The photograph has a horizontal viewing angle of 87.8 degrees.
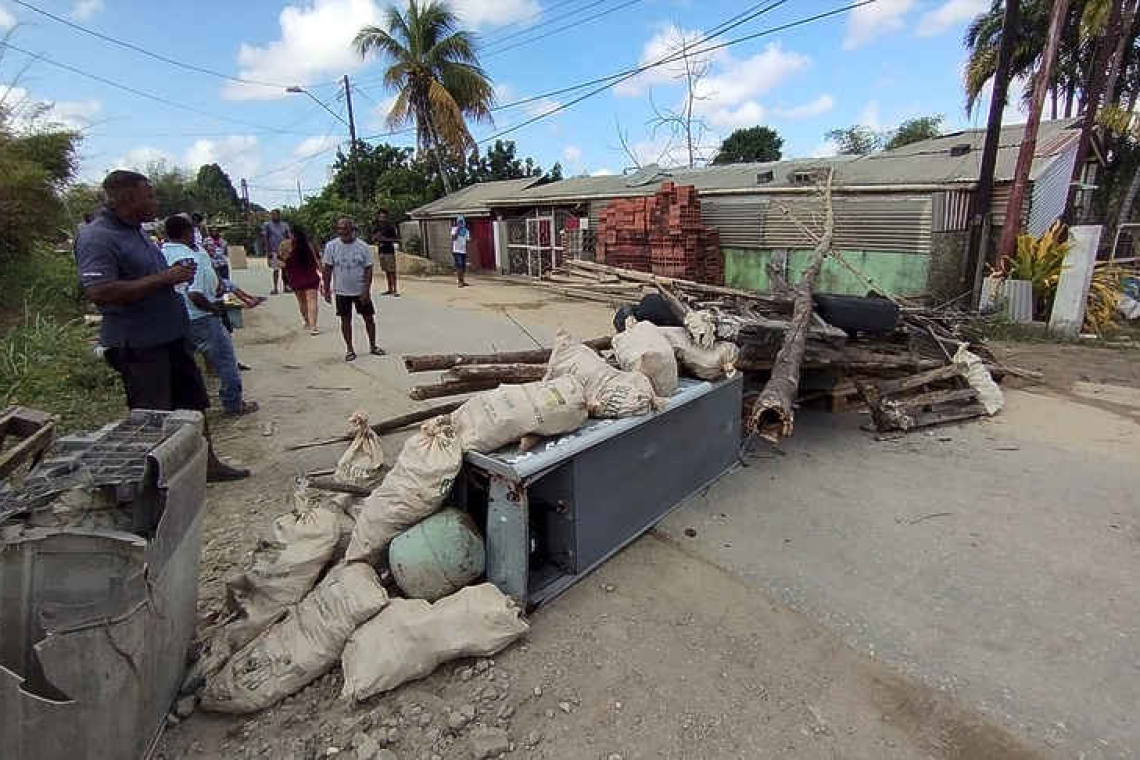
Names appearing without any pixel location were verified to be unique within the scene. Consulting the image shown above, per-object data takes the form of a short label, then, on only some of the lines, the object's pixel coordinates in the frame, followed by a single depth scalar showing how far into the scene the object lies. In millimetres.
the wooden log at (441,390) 3715
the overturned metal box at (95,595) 1424
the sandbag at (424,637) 2102
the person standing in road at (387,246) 12647
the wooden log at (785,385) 3242
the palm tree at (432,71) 20766
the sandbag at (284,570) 2404
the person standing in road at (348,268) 6699
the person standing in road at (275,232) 11048
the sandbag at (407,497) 2490
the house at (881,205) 9602
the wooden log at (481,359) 3744
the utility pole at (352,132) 23320
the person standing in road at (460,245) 14523
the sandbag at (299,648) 2080
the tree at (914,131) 28188
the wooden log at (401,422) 4230
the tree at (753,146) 34281
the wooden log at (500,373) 3795
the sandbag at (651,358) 3123
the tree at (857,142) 30580
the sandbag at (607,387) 2895
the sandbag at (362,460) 3049
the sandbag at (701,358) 3580
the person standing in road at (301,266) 7838
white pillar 8188
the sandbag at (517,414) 2557
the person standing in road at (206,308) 4406
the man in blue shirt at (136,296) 3039
